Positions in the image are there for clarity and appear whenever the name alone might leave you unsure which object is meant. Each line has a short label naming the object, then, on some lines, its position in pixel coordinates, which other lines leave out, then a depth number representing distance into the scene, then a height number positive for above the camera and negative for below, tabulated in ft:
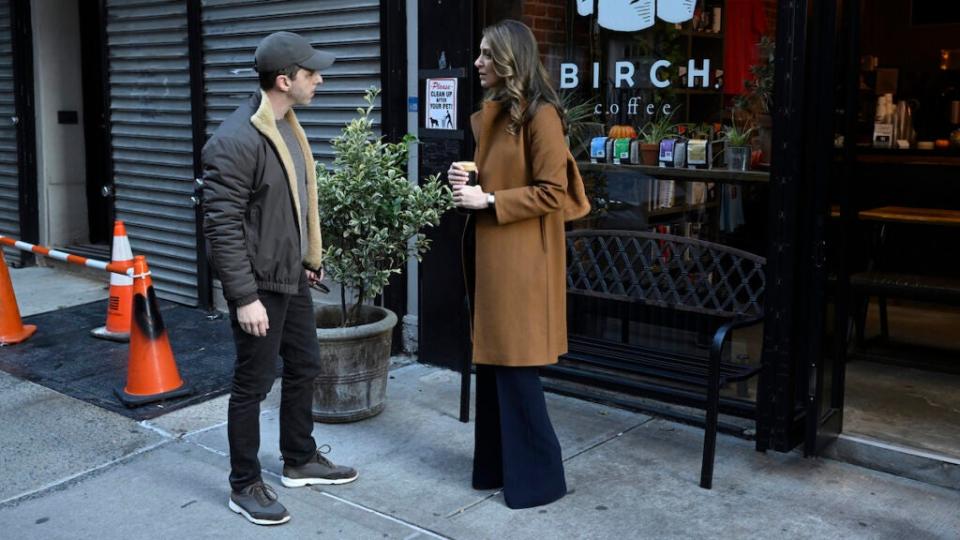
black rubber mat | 19.72 -4.80
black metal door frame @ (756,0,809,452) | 14.93 -1.75
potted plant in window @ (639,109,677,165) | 18.04 +0.03
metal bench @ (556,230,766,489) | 16.75 -2.64
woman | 13.08 -1.40
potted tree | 16.70 -1.73
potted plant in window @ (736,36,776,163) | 16.35 +0.68
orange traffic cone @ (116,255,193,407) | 18.98 -4.17
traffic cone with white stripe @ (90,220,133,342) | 23.61 -3.74
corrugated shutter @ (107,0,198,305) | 26.58 -0.05
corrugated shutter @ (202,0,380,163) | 21.58 +1.94
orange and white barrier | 20.62 -2.67
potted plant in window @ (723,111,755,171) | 17.11 -0.15
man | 12.92 -1.41
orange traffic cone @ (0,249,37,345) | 23.08 -4.07
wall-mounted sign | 19.88 +0.61
